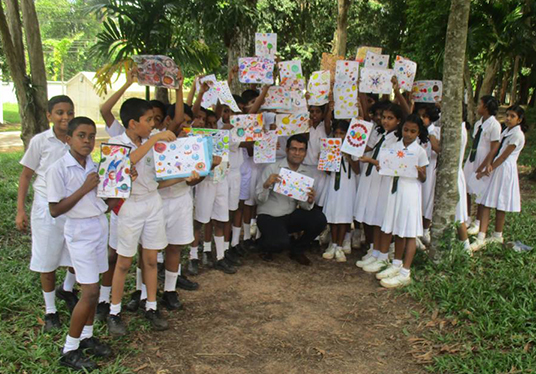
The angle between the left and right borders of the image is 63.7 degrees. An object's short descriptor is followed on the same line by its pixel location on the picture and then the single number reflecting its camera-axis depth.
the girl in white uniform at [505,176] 5.25
